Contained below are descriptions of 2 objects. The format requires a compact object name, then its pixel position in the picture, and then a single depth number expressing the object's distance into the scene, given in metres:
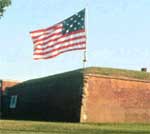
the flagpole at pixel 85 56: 31.80
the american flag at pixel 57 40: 30.59
